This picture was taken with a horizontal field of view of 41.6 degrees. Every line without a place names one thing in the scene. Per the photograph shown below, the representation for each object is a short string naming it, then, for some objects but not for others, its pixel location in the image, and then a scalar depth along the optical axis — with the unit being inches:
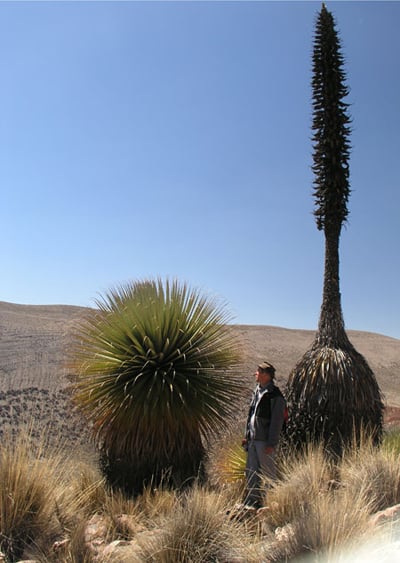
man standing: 251.6
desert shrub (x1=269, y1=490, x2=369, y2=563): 147.3
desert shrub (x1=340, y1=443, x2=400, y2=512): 212.2
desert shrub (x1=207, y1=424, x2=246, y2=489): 316.2
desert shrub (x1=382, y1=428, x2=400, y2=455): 290.8
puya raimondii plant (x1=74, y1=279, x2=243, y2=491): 277.4
